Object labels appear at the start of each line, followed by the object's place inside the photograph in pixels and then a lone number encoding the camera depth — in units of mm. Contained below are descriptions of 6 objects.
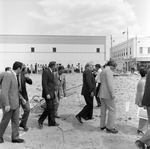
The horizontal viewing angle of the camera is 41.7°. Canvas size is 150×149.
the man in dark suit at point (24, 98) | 4859
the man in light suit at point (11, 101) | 3982
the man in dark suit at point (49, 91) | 5125
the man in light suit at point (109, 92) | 4754
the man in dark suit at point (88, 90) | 5559
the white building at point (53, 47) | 48000
